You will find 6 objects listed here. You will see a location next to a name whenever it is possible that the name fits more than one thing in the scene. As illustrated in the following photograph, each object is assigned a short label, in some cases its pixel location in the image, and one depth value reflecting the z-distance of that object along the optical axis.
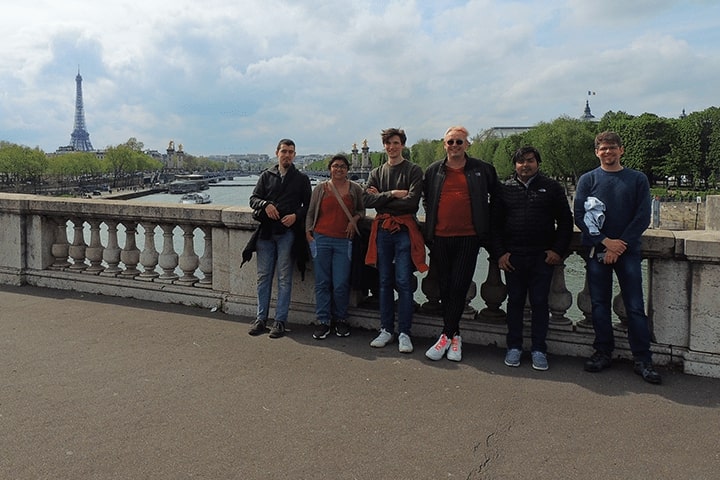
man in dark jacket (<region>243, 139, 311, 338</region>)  5.48
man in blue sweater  4.39
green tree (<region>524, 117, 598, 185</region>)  68.69
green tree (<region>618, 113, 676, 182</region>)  65.56
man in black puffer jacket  4.61
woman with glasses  5.36
